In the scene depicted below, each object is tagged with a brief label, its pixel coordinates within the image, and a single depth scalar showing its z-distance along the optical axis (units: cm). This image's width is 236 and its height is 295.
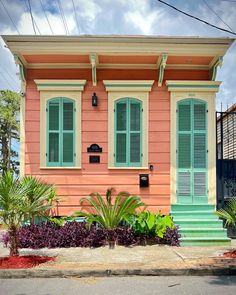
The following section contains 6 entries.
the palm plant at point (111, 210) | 558
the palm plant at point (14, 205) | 440
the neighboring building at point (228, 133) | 660
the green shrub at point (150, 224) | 570
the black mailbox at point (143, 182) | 627
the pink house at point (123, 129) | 630
